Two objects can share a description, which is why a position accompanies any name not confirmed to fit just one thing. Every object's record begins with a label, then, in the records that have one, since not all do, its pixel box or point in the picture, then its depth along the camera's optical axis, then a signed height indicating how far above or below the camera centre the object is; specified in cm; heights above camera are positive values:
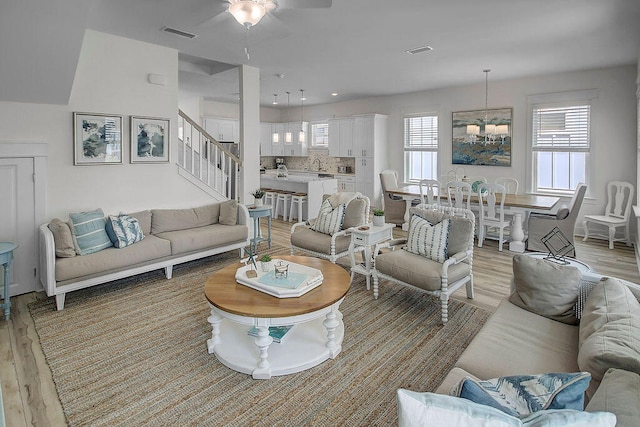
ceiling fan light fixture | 284 +133
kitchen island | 788 +4
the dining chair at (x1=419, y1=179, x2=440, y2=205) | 604 -8
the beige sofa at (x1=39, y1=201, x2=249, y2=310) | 359 -67
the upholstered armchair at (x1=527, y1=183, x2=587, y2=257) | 510 -47
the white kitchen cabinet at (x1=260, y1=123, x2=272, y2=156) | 1128 +148
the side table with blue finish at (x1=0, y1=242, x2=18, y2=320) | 337 -74
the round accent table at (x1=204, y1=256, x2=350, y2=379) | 253 -102
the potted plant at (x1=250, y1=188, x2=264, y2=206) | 571 -13
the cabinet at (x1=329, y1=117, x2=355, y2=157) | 966 +133
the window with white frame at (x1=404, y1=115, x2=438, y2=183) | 853 +94
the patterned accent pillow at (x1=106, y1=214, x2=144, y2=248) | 411 -46
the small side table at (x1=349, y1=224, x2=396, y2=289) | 409 -55
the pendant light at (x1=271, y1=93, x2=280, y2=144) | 949 +153
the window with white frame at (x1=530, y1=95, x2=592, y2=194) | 651 +79
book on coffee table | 278 -106
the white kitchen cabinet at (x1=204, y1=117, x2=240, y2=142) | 968 +155
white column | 591 +88
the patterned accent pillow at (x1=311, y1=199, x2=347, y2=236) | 465 -38
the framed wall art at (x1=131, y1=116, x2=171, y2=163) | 479 +63
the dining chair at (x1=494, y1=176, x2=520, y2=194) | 711 +12
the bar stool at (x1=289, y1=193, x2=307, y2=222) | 781 -23
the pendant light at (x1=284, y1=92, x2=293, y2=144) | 1012 +136
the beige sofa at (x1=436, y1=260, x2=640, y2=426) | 128 -76
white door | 385 -30
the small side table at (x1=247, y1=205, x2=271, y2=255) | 554 -38
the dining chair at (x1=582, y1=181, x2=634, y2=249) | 583 -36
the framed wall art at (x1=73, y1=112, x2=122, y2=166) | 432 +58
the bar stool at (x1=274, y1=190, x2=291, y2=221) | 822 -25
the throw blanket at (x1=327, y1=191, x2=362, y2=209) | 486 -12
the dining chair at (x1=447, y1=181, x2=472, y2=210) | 587 -10
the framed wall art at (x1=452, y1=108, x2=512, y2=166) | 725 +101
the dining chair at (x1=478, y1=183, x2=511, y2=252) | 565 -33
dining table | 550 -26
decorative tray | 278 -71
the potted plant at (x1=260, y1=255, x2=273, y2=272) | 318 -62
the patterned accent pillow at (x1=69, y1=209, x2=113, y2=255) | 388 -46
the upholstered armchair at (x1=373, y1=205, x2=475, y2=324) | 333 -64
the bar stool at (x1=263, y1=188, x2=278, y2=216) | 849 -19
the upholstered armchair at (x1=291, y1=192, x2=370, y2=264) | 446 -55
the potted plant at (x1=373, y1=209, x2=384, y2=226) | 429 -34
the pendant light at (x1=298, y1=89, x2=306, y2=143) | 983 +193
